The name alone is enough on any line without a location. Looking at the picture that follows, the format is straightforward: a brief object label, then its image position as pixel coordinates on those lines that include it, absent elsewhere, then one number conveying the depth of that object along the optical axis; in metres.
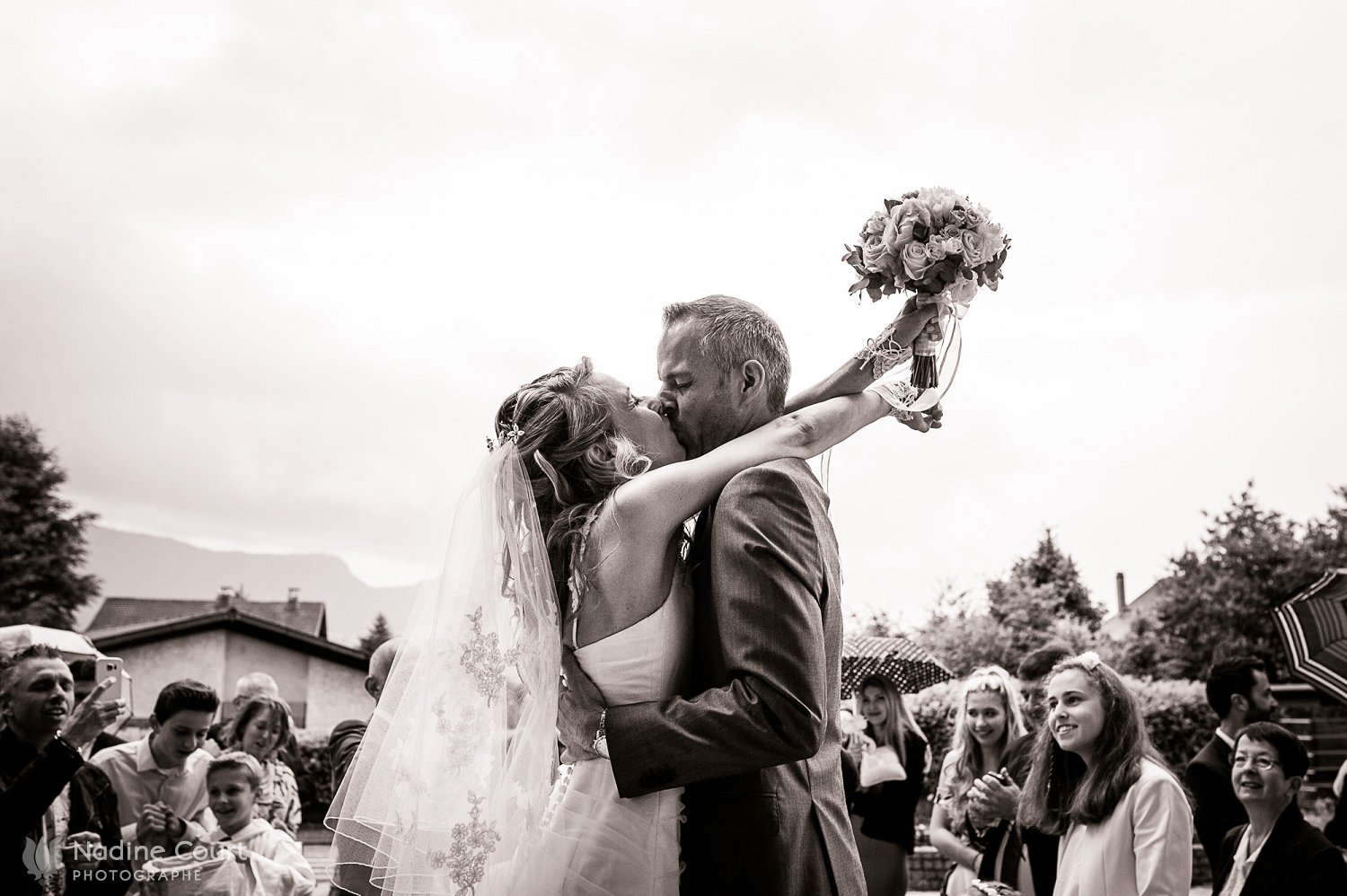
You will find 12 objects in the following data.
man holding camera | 4.59
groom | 2.90
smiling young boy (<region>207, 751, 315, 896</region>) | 5.59
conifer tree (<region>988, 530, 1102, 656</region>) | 34.28
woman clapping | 6.41
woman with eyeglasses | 5.19
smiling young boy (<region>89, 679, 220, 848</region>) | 6.30
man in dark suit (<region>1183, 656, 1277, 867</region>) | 6.92
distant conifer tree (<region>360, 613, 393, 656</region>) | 66.19
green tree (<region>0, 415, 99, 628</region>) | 47.34
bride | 3.08
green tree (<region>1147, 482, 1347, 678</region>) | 37.81
